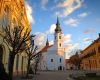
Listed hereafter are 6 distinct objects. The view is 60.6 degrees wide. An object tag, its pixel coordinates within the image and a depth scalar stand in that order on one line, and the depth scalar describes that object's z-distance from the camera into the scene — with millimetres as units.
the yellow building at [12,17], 9647
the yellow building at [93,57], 21718
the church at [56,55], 46277
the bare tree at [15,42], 7673
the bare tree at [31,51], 14027
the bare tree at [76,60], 43065
